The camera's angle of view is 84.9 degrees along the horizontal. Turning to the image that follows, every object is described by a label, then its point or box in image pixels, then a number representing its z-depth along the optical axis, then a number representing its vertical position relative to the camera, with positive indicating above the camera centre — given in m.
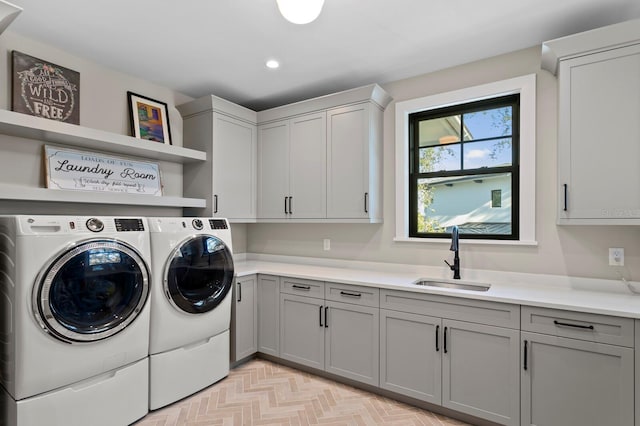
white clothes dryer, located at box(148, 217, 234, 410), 2.39 -0.69
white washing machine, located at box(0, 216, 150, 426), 1.81 -0.61
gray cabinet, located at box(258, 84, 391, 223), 3.04 +0.50
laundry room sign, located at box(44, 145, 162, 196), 2.53 +0.31
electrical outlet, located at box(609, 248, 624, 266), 2.27 -0.29
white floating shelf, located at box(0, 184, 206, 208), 2.22 +0.11
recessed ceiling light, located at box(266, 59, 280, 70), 2.82 +1.21
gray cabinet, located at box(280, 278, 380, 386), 2.62 -0.94
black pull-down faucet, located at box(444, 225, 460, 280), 2.66 -0.31
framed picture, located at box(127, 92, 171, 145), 3.03 +0.84
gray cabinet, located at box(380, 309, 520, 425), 2.11 -0.99
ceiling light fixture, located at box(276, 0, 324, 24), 1.69 +1.00
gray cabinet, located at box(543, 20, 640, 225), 2.02 +0.52
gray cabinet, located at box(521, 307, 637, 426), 1.82 -0.86
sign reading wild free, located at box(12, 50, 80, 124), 2.39 +0.89
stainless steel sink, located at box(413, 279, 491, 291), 2.64 -0.57
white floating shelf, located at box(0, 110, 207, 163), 2.21 +0.53
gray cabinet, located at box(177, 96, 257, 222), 3.27 +0.53
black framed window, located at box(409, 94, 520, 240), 2.76 +0.35
